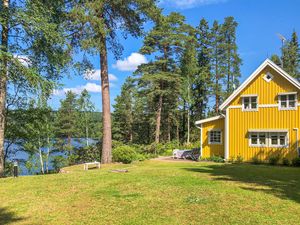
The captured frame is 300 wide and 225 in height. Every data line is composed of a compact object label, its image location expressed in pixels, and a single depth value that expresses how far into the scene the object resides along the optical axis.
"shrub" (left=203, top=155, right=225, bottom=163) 21.17
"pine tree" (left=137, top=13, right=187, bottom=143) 31.95
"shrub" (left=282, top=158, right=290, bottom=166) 18.54
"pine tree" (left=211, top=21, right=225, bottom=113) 40.16
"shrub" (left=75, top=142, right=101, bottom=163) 23.61
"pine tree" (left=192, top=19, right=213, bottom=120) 40.39
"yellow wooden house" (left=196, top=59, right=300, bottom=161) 18.89
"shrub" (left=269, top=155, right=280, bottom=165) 18.95
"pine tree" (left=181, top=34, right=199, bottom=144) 33.31
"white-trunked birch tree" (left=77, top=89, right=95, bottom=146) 34.03
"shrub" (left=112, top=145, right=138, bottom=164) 18.41
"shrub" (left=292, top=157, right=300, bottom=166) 17.96
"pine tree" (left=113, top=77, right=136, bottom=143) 46.03
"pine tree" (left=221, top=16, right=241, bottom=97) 40.81
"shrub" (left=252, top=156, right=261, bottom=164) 19.79
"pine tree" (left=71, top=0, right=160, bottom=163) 15.25
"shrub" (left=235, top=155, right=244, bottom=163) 20.42
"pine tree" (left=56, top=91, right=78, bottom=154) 45.31
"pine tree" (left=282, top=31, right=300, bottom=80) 45.59
